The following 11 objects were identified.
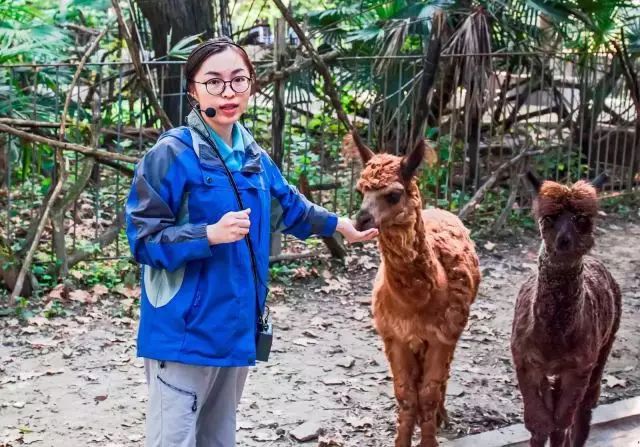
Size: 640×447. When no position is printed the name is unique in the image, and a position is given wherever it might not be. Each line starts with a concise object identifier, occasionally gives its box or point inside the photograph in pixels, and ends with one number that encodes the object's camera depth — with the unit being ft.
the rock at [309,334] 24.09
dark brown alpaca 14.29
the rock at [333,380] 20.95
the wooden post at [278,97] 27.09
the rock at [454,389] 20.39
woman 10.94
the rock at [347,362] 21.97
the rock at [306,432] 17.99
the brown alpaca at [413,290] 15.23
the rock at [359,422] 18.65
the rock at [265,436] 18.02
